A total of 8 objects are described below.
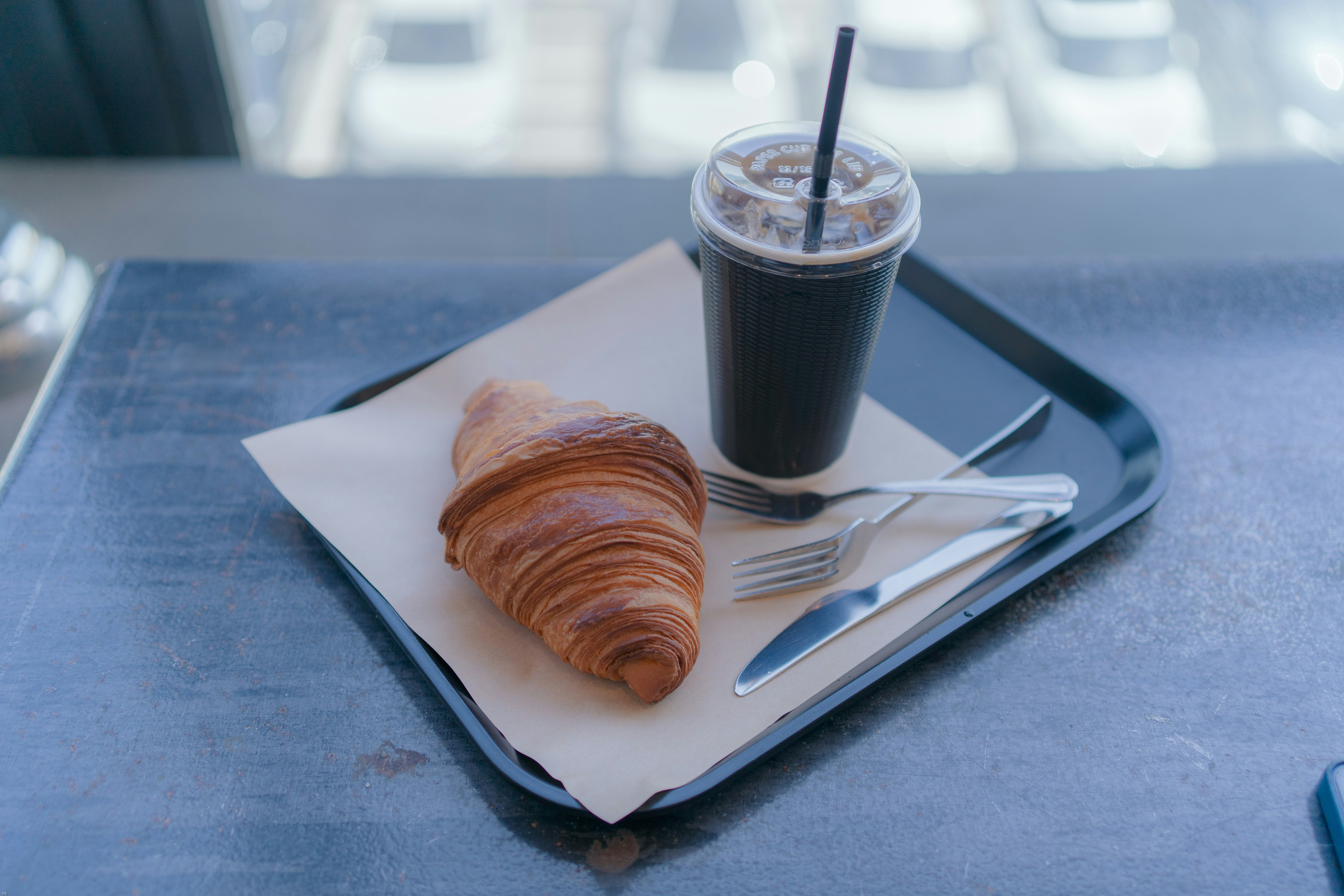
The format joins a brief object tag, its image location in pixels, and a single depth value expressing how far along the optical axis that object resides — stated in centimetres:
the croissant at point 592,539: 68
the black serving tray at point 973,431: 69
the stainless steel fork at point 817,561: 78
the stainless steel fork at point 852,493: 83
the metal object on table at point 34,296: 108
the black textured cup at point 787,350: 73
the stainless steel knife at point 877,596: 72
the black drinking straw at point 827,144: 65
